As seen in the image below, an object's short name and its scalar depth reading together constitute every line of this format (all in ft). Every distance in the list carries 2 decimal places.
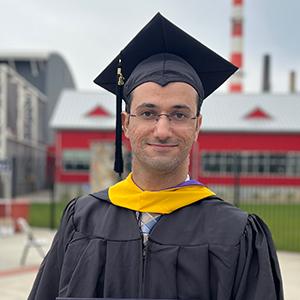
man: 5.95
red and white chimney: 111.24
